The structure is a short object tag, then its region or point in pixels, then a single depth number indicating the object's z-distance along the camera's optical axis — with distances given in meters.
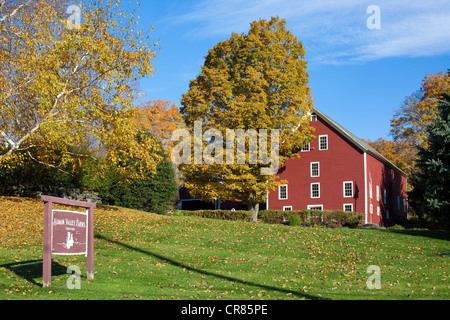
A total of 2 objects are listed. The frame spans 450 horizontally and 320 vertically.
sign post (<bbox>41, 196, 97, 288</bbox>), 10.62
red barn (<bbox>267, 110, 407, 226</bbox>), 37.66
